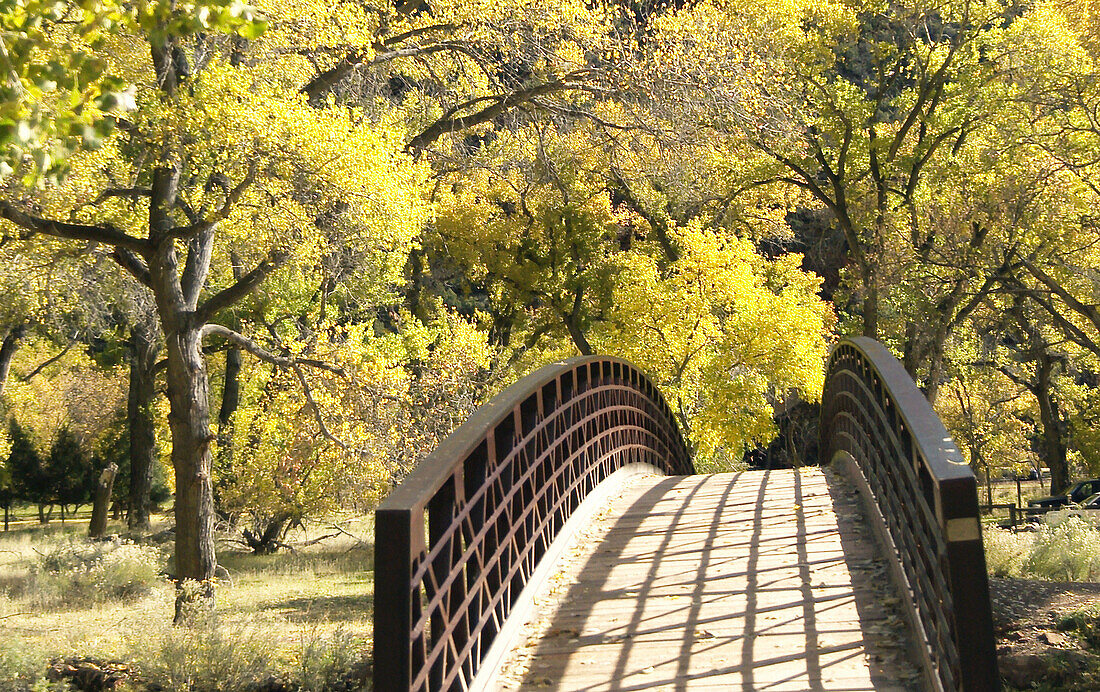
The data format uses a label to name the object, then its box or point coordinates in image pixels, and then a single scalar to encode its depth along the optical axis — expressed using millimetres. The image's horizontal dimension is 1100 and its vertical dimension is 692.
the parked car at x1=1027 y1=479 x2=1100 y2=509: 33219
